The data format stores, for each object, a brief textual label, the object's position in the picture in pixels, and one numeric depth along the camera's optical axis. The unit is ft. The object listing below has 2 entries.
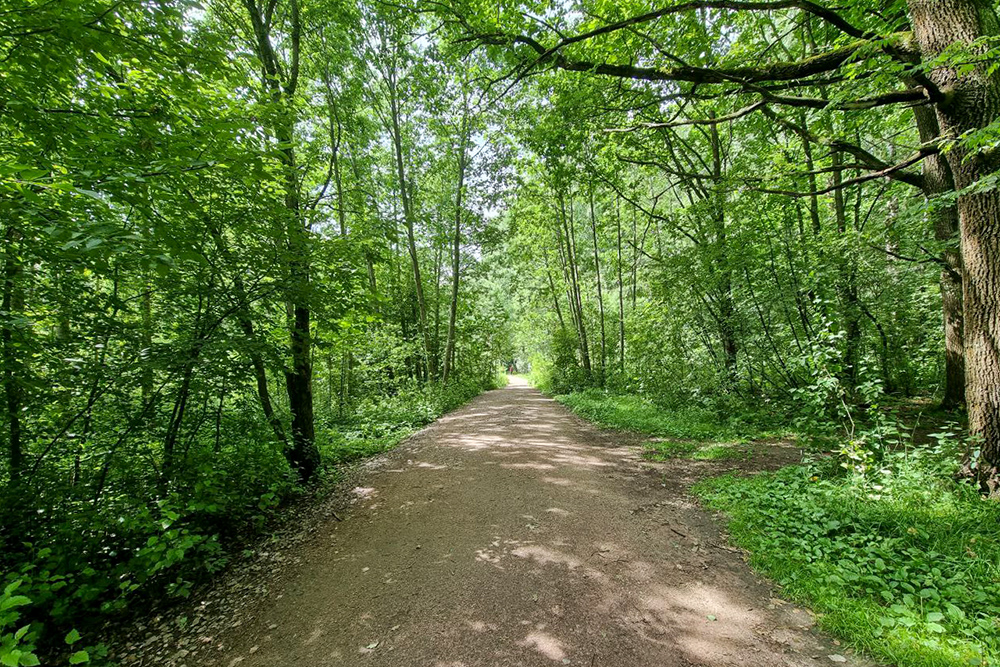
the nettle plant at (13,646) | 5.20
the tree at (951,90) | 11.49
